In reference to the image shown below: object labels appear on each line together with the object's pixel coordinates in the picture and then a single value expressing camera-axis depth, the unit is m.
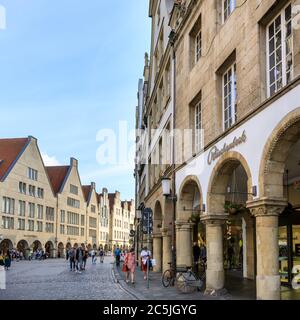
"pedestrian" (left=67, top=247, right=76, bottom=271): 21.90
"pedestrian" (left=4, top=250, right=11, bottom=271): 23.65
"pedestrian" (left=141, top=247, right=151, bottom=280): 16.81
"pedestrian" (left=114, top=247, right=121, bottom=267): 25.73
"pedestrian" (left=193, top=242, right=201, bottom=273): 16.14
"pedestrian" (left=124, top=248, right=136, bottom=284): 14.14
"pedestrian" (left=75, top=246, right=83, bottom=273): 21.47
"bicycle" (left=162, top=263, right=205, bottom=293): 10.79
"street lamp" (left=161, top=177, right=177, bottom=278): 12.92
